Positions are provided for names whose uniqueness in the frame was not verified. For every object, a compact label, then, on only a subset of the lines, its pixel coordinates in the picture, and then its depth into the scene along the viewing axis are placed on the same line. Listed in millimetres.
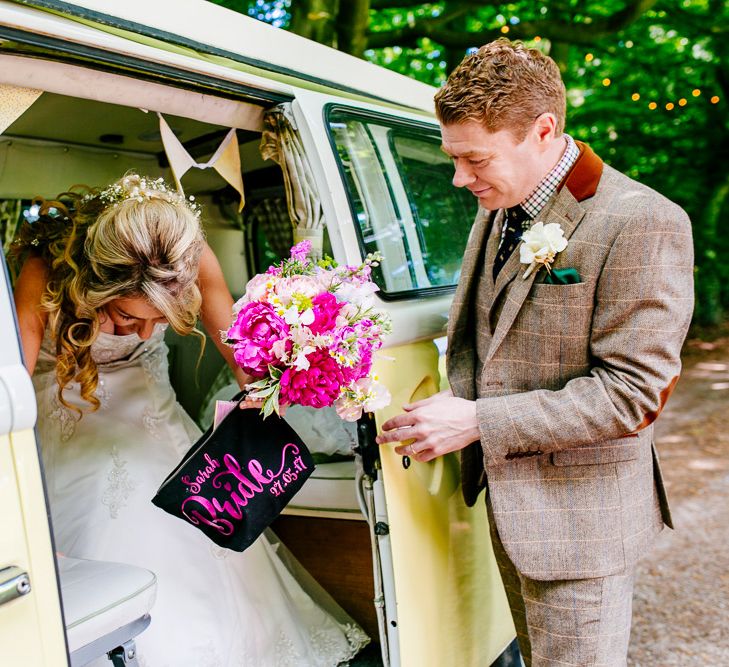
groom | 1772
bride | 2158
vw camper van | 1413
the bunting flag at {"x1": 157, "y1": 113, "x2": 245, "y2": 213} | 2219
